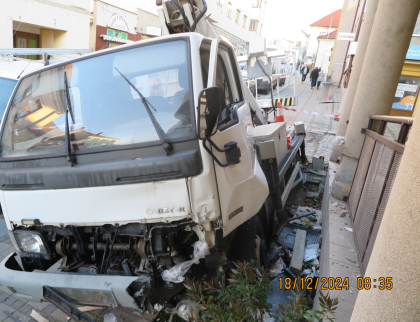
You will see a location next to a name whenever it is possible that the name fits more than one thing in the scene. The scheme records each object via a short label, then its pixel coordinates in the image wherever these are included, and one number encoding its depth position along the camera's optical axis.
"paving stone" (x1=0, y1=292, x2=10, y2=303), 3.25
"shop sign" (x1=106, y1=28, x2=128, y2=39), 16.91
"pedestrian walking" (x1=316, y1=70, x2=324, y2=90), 25.83
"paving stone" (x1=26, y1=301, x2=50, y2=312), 3.17
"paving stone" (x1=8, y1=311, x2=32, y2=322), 3.00
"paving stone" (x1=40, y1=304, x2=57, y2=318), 3.10
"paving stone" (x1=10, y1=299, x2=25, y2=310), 3.16
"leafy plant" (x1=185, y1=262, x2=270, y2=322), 1.69
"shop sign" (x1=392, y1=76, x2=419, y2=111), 12.16
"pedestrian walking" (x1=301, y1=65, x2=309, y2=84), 30.86
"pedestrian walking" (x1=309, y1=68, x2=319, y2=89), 24.95
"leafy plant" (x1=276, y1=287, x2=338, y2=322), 1.58
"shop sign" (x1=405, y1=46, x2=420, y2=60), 11.73
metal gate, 2.58
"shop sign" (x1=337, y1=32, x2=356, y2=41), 12.88
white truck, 2.20
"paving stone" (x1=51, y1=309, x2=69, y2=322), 3.05
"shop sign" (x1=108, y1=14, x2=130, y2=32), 16.57
